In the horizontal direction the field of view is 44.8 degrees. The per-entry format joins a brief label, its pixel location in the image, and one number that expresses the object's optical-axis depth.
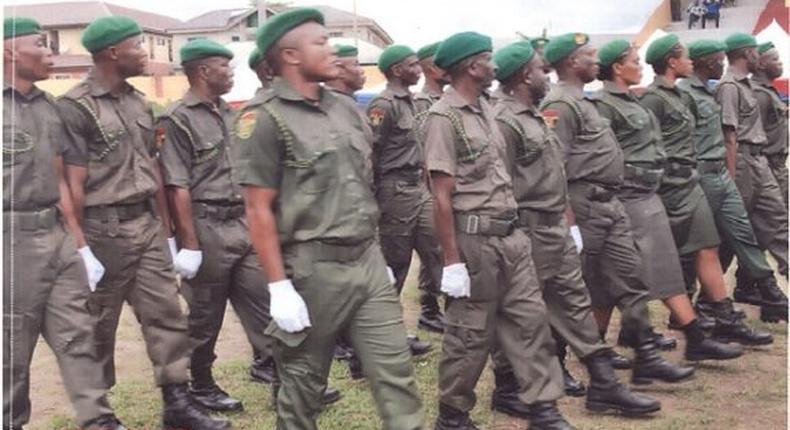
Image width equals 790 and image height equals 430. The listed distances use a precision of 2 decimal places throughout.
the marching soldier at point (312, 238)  3.36
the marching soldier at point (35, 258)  3.73
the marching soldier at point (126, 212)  4.41
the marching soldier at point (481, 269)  4.22
